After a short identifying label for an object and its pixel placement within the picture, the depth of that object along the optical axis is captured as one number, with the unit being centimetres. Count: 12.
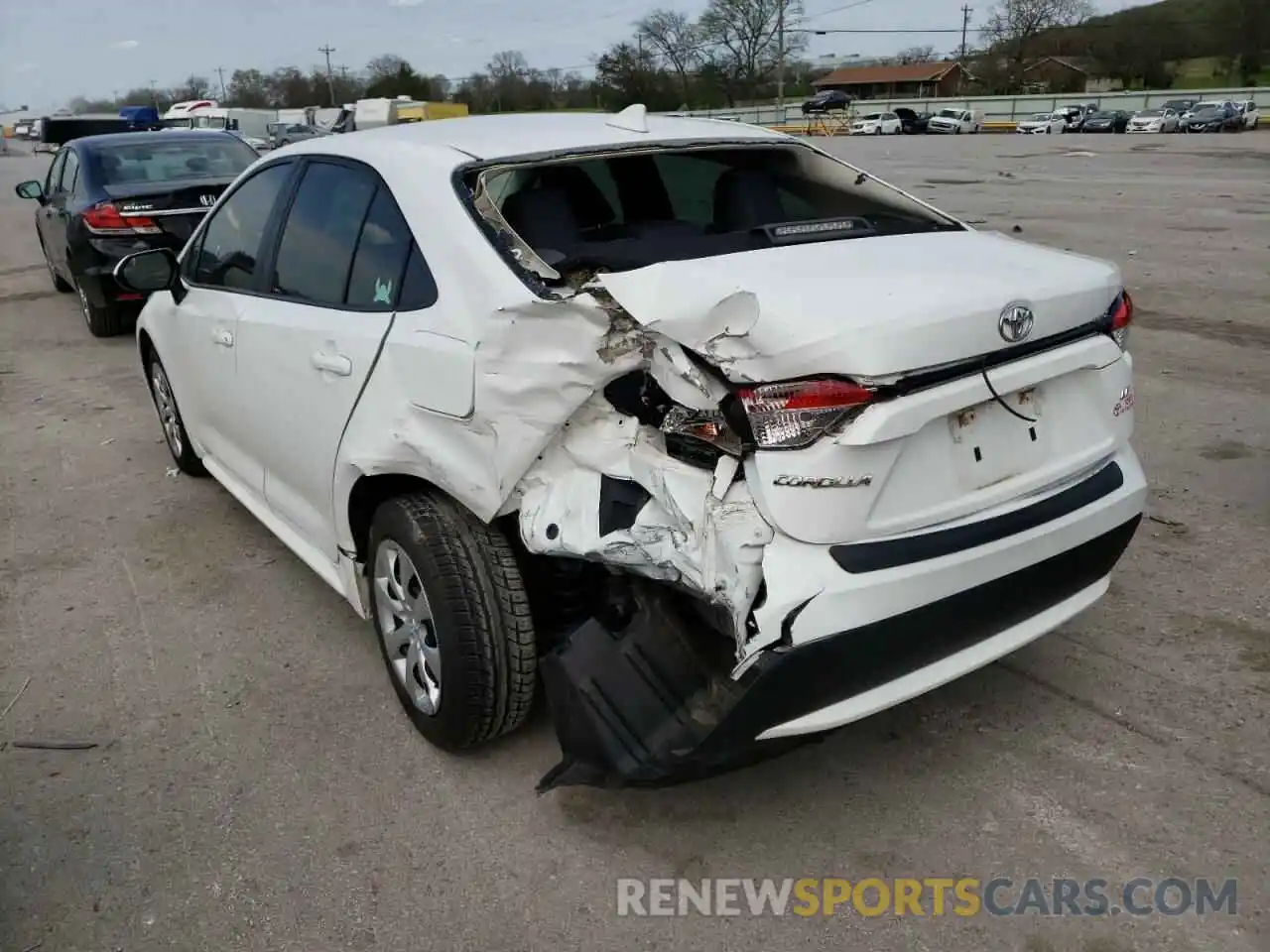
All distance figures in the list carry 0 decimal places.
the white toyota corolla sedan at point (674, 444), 223
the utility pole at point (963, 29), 8994
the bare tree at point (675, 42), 8644
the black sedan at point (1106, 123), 4628
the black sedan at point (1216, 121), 4171
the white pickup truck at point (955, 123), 5284
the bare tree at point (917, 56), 9702
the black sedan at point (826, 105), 6048
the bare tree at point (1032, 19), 8231
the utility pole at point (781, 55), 6425
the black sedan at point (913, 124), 5522
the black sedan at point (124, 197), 873
